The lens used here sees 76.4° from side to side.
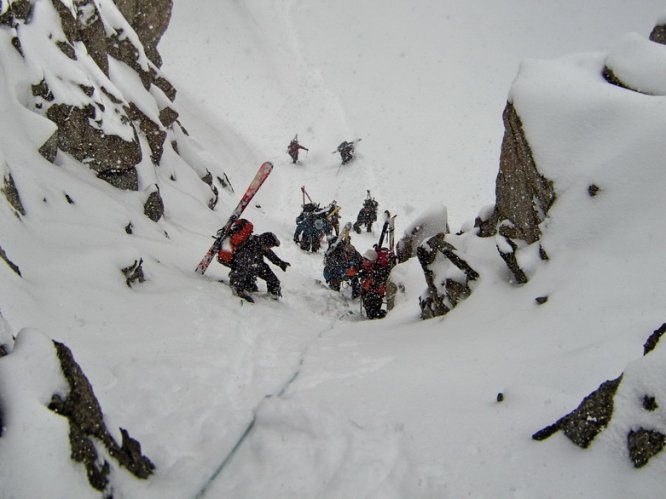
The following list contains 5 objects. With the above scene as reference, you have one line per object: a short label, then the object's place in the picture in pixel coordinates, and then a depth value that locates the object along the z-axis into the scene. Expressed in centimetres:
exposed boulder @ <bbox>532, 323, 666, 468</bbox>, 215
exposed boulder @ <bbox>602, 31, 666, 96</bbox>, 581
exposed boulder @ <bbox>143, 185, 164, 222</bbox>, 877
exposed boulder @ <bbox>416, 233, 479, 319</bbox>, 601
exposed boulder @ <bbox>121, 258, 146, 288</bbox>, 550
